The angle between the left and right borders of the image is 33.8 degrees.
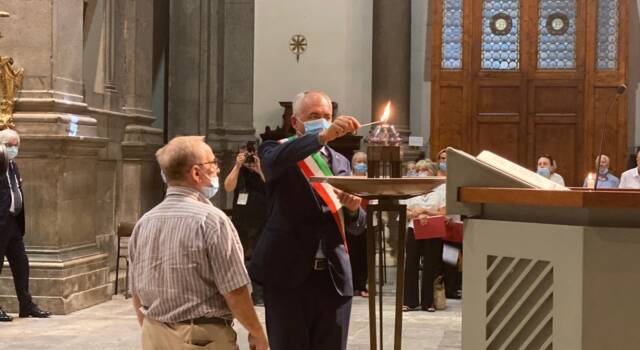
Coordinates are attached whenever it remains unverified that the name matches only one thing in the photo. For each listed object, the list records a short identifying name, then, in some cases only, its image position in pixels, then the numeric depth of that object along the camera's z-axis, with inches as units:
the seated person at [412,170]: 452.9
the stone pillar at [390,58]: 631.8
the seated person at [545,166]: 458.0
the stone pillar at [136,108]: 474.9
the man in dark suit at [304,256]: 173.2
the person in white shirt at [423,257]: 402.3
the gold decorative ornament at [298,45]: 637.9
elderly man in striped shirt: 146.1
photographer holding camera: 399.5
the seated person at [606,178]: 465.7
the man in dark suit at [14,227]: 347.3
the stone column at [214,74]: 603.2
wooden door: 644.1
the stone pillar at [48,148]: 369.1
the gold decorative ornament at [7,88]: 368.5
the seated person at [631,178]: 440.3
